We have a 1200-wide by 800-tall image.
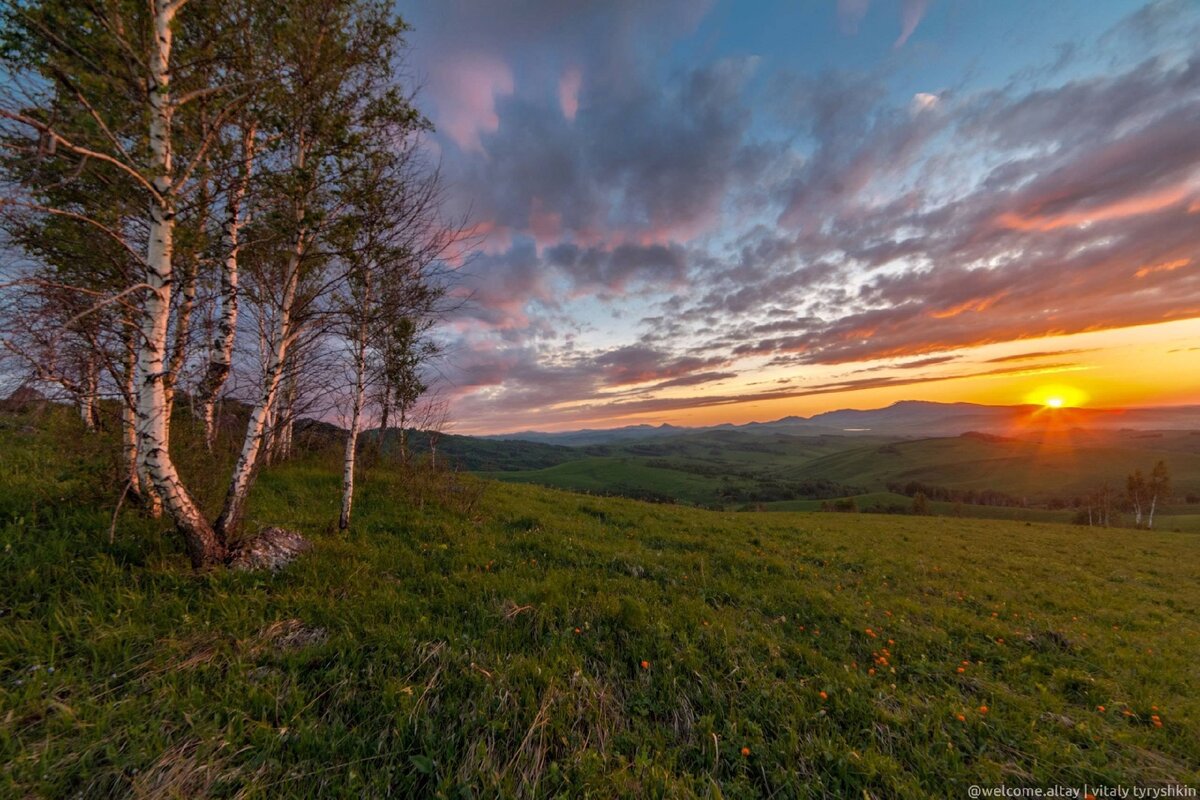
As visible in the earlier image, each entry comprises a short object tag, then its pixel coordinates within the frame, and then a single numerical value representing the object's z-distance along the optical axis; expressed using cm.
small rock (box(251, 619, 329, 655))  504
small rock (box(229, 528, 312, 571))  656
